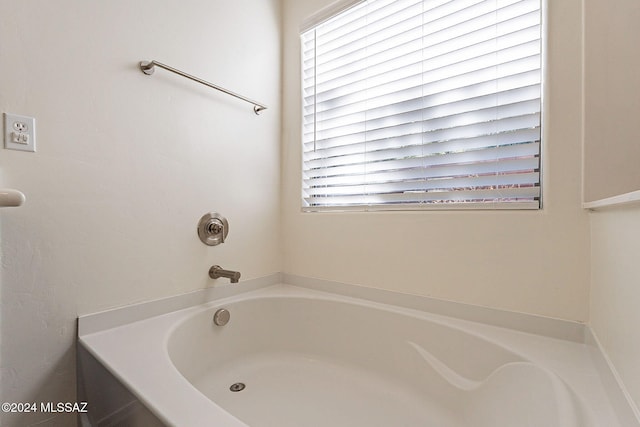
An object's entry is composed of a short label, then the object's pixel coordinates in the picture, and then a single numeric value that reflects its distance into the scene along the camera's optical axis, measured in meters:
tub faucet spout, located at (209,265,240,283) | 1.23
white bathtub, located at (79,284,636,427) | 0.64
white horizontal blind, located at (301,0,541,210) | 0.97
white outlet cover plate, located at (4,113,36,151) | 0.79
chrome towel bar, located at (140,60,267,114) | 1.04
